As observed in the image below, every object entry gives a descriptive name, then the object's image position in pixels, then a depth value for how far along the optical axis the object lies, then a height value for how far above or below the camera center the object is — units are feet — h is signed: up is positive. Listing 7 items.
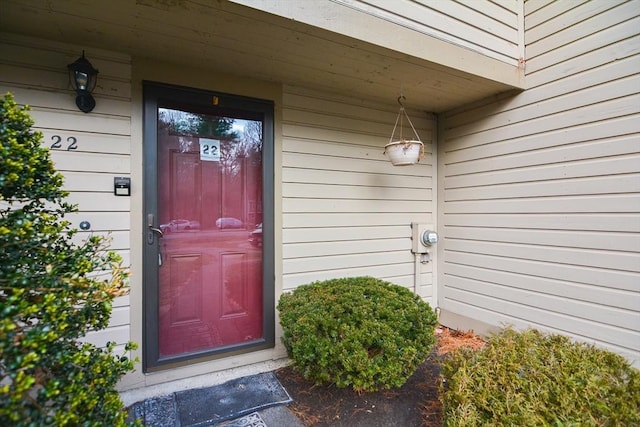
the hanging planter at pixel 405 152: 8.61 +1.59
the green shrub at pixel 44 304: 3.09 -1.15
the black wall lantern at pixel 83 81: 6.58 +2.71
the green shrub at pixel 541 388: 4.20 -2.66
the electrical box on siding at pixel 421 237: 11.18 -1.05
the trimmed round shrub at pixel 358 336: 6.06 -2.70
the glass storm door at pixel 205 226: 7.56 -0.52
